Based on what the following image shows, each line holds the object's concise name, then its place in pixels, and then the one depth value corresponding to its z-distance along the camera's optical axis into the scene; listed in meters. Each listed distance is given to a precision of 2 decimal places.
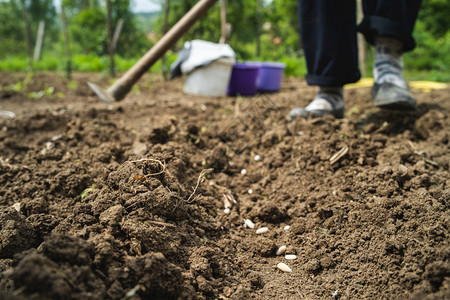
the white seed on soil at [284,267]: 1.24
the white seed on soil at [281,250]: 1.33
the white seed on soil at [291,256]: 1.31
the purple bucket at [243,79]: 4.62
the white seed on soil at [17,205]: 1.40
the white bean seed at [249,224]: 1.48
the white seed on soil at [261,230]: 1.45
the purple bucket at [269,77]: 4.98
